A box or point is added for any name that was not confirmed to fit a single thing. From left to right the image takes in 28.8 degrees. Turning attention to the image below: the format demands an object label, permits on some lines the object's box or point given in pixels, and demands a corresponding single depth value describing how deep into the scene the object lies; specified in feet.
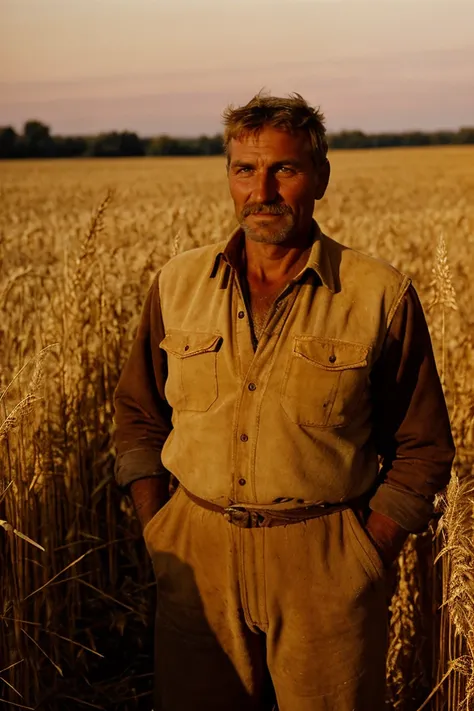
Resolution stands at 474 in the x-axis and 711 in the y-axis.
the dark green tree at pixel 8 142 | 189.78
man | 9.09
